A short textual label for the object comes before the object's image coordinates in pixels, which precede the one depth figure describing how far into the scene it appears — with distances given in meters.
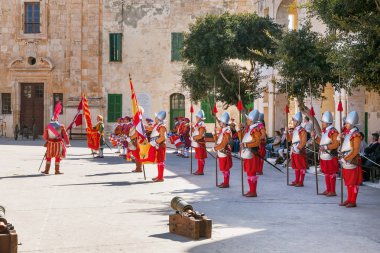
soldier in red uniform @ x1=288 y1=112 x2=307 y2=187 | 15.87
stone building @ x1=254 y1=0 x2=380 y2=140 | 21.31
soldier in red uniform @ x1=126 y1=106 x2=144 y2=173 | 19.26
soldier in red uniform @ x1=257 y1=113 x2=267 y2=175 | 14.68
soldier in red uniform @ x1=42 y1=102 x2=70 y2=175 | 18.45
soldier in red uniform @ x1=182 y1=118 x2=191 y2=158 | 26.28
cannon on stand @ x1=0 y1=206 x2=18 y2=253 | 8.14
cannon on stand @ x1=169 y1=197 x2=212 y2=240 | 9.45
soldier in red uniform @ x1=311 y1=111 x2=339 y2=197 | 14.30
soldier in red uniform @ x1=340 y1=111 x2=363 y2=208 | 12.58
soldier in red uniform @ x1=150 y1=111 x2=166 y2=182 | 17.02
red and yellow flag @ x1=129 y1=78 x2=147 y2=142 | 17.72
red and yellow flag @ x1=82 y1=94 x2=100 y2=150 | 25.23
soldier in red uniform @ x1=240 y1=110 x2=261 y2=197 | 14.12
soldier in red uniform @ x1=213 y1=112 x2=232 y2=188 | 15.57
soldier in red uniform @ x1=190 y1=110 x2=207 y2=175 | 18.66
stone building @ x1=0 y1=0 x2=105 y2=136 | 39.50
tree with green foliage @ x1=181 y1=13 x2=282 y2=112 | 25.67
